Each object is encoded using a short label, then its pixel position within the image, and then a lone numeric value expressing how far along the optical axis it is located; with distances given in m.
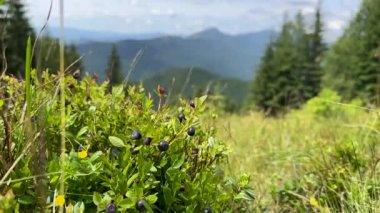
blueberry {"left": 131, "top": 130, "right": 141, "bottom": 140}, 0.29
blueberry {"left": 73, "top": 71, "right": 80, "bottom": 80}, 0.39
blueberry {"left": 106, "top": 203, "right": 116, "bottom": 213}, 0.24
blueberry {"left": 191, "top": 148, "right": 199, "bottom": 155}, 0.33
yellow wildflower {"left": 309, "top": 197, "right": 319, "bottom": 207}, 0.44
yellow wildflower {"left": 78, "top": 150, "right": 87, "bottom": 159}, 0.28
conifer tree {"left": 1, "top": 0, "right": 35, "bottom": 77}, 27.63
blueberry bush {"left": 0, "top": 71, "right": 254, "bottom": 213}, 0.26
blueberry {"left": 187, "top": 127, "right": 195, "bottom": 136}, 0.32
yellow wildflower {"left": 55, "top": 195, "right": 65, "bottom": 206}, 0.23
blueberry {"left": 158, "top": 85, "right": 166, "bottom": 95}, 0.36
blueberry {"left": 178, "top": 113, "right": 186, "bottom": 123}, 0.34
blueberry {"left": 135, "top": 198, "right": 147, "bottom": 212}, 0.26
